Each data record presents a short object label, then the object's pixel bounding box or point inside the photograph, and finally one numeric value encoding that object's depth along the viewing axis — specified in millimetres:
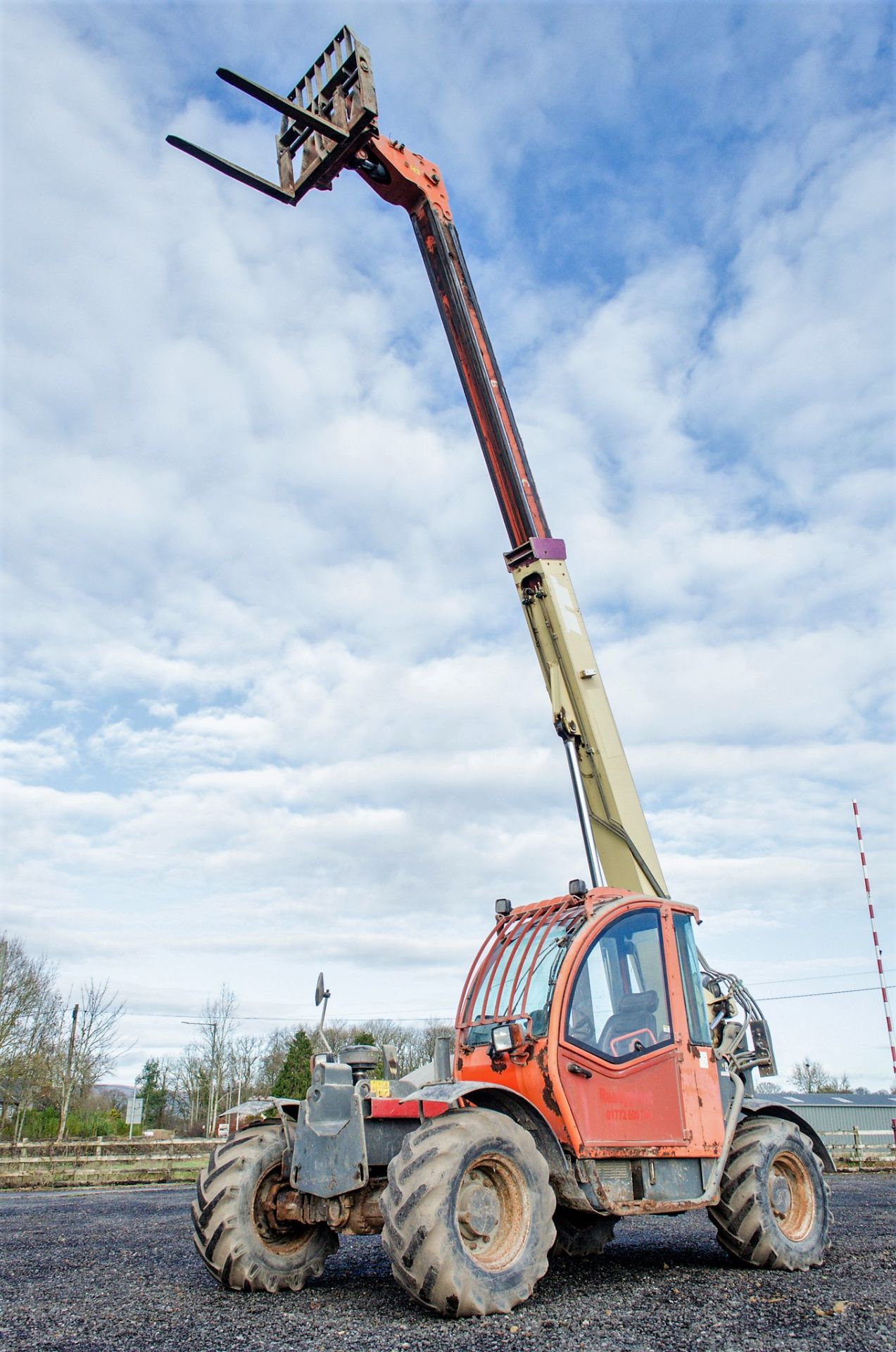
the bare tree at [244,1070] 57406
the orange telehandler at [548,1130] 5094
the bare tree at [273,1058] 57250
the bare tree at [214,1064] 47438
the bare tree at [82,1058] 37844
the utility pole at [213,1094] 45981
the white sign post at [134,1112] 28562
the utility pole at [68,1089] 33309
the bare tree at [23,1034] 32094
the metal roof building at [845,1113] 43062
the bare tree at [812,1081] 69938
